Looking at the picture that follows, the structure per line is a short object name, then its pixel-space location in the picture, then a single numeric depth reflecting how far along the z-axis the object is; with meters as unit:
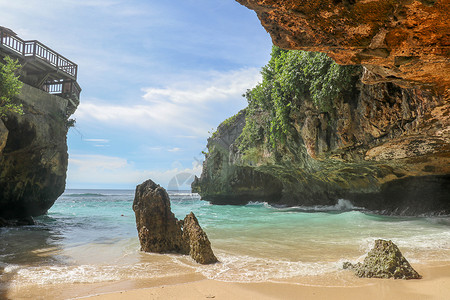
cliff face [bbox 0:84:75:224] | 13.05
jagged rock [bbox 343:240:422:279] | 4.18
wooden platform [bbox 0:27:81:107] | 14.56
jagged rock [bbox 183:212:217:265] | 5.50
